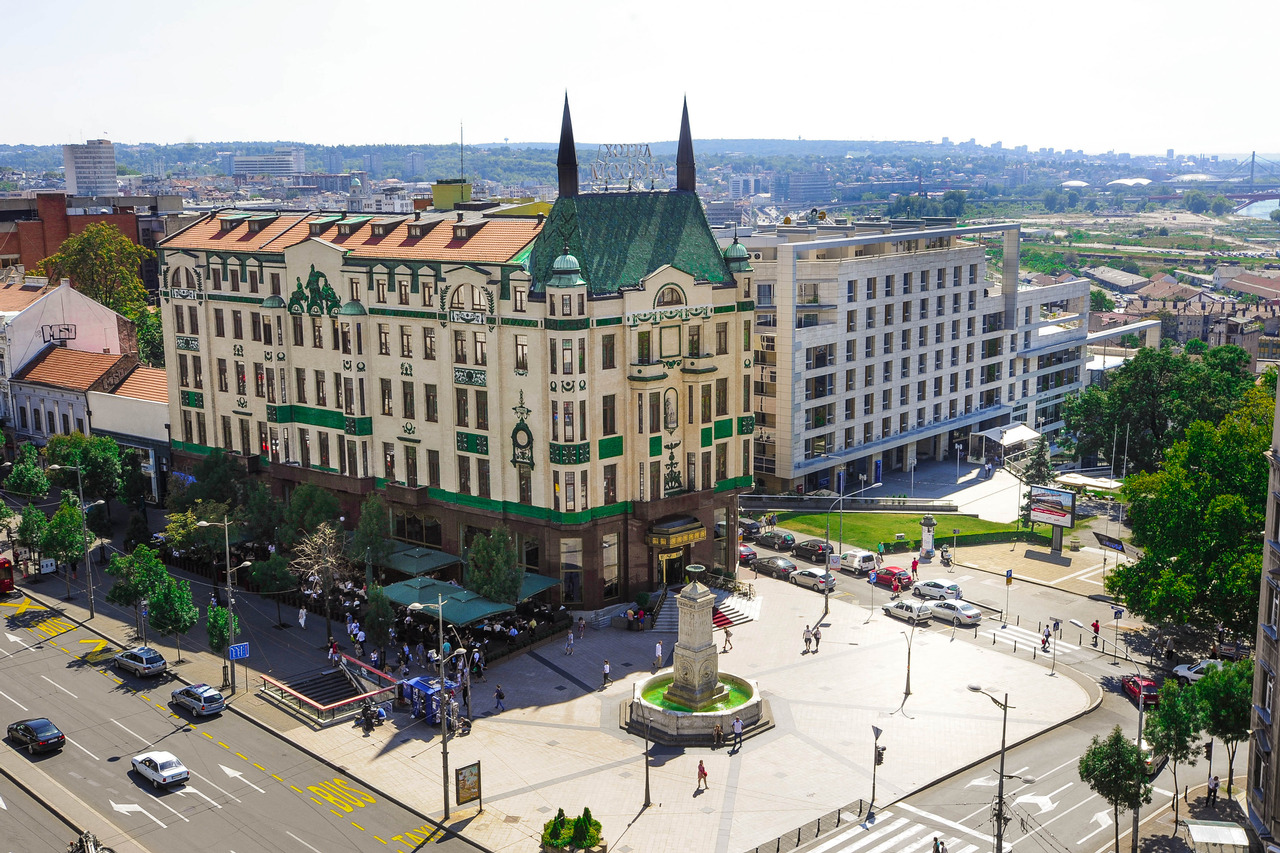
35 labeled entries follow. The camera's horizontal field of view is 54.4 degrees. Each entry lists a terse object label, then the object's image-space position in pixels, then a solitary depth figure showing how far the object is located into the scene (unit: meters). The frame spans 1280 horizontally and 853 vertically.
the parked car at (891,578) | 92.06
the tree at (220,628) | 71.12
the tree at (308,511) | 87.19
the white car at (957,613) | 83.56
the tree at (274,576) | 81.50
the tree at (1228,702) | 55.94
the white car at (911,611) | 84.00
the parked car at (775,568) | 93.25
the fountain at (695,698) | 65.31
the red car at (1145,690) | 69.69
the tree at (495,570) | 77.31
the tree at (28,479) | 101.31
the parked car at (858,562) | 95.62
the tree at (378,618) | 73.69
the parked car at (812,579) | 90.09
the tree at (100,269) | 156.62
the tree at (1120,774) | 51.78
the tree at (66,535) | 86.94
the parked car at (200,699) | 67.88
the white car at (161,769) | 59.16
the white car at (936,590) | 89.38
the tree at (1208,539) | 71.56
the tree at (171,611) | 74.06
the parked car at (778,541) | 101.56
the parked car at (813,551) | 96.88
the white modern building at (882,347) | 118.69
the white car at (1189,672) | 71.94
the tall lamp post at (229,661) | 70.69
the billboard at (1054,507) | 102.62
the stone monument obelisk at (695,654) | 66.31
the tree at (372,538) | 84.12
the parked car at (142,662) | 73.00
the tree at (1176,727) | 54.19
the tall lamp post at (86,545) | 82.07
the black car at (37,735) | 62.72
